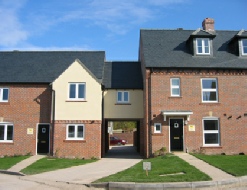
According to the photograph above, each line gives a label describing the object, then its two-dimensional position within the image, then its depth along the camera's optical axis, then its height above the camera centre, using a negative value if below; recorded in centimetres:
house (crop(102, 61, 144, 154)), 2369 +188
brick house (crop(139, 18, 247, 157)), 2103 +156
